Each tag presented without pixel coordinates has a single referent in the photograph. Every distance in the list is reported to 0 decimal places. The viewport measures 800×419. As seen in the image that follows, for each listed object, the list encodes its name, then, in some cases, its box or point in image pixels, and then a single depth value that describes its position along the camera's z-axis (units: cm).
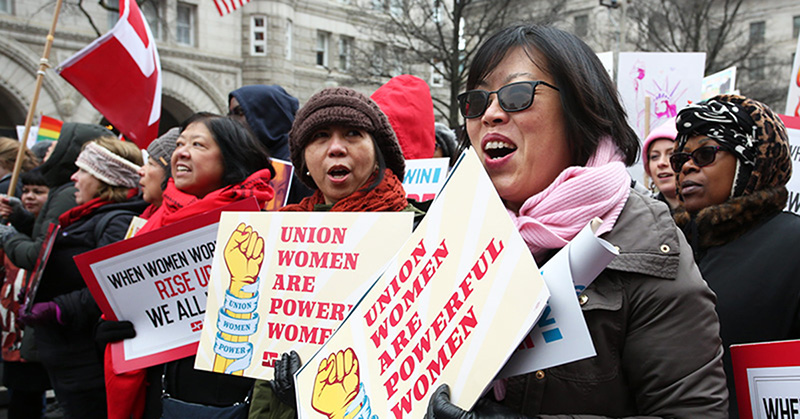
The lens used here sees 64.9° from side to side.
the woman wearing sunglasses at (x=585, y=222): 134
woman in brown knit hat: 251
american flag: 707
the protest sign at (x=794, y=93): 489
